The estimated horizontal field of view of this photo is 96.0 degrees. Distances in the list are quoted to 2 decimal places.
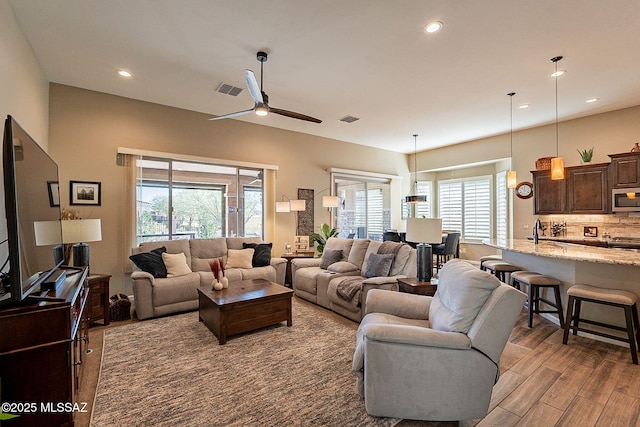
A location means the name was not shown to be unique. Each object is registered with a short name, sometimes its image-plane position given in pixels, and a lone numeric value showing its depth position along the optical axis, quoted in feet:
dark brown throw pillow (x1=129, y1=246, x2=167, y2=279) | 13.15
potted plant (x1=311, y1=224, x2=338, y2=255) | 19.53
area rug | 6.50
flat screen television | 5.32
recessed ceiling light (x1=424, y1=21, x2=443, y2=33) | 9.05
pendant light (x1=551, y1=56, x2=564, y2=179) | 13.30
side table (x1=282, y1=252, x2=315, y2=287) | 17.78
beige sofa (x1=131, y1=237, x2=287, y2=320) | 12.40
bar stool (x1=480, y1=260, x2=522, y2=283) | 13.48
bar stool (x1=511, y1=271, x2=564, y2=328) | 11.03
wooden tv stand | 5.30
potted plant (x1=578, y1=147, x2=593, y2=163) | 17.13
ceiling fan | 9.19
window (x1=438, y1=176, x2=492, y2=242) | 24.81
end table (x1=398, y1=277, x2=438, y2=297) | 10.09
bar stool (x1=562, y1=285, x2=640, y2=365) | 8.64
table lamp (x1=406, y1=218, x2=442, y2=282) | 10.29
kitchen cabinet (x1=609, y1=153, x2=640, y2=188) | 15.23
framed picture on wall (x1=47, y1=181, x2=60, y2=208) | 8.23
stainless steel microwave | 15.47
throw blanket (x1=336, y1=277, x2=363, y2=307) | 11.75
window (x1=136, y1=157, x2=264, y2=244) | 15.78
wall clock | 19.58
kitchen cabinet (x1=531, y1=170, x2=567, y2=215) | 18.24
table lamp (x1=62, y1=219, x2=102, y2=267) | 10.39
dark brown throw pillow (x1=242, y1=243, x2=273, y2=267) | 16.15
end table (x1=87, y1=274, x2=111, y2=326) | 11.62
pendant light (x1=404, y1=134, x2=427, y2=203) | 23.39
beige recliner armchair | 5.84
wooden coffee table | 10.20
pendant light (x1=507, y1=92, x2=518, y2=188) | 16.11
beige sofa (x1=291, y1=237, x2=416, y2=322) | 11.75
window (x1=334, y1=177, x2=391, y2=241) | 24.58
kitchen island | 9.50
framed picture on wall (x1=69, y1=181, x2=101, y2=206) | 13.78
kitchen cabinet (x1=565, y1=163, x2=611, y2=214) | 16.58
